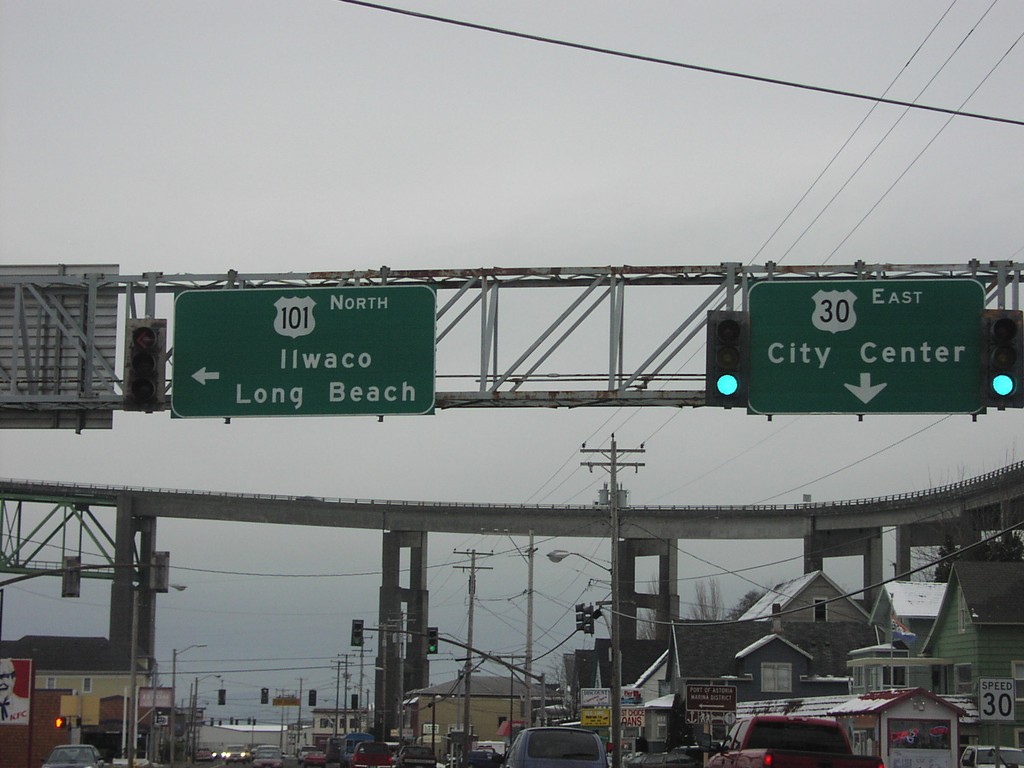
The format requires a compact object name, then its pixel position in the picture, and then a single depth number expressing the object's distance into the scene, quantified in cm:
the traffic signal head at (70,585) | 5054
